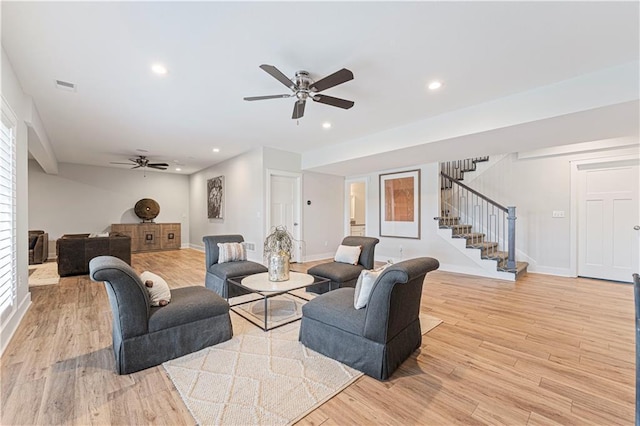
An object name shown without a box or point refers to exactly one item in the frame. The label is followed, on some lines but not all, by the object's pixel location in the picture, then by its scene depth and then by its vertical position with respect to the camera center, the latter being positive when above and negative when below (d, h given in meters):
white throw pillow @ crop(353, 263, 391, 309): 2.21 -0.59
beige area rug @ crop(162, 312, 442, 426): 1.68 -1.19
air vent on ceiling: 3.17 +1.47
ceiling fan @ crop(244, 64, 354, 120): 2.54 +1.24
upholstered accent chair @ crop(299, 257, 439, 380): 2.00 -0.88
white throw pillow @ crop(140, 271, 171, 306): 2.35 -0.66
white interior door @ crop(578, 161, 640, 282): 4.70 -0.16
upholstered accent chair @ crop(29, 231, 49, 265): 6.47 -0.83
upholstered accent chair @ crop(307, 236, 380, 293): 3.73 -0.79
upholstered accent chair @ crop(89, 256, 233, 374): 2.05 -0.88
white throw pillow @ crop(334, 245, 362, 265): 4.10 -0.62
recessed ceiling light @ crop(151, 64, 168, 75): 2.81 +1.46
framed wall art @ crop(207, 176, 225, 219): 7.78 +0.42
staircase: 5.16 -0.27
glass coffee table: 2.96 -1.19
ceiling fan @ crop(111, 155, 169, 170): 6.96 +1.24
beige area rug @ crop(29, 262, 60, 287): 4.86 -1.21
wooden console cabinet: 8.62 -0.71
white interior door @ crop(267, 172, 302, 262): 6.37 +0.17
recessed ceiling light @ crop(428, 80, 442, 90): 3.17 +1.47
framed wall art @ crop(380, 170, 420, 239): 6.37 +0.19
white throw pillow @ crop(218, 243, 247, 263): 4.12 -0.60
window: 2.67 -0.04
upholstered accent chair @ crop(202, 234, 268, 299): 3.76 -0.78
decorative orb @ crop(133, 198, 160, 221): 9.02 +0.10
